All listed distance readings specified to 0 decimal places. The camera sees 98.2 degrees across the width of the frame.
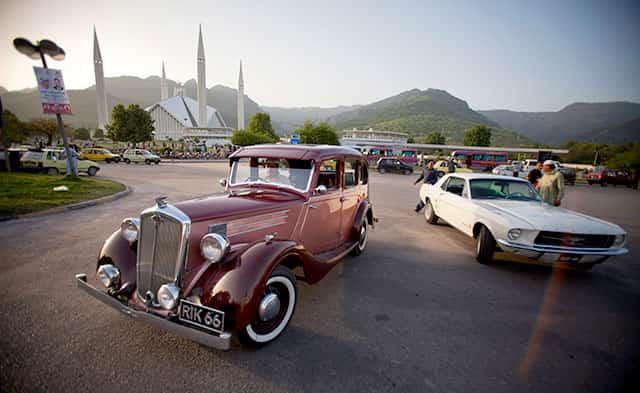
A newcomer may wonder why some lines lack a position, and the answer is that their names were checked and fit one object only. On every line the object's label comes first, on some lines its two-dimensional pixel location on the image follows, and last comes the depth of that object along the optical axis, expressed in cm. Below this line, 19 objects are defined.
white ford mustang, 392
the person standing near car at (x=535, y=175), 723
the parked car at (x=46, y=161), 1395
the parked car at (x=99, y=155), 2645
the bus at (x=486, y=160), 3494
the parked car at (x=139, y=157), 2662
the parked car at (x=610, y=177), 2342
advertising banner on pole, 1002
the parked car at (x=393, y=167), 2728
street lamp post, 938
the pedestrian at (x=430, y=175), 899
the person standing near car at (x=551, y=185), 573
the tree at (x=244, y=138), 6188
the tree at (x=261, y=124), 7512
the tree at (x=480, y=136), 8288
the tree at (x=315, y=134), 4997
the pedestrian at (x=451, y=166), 1114
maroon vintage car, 222
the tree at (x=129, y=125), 4162
